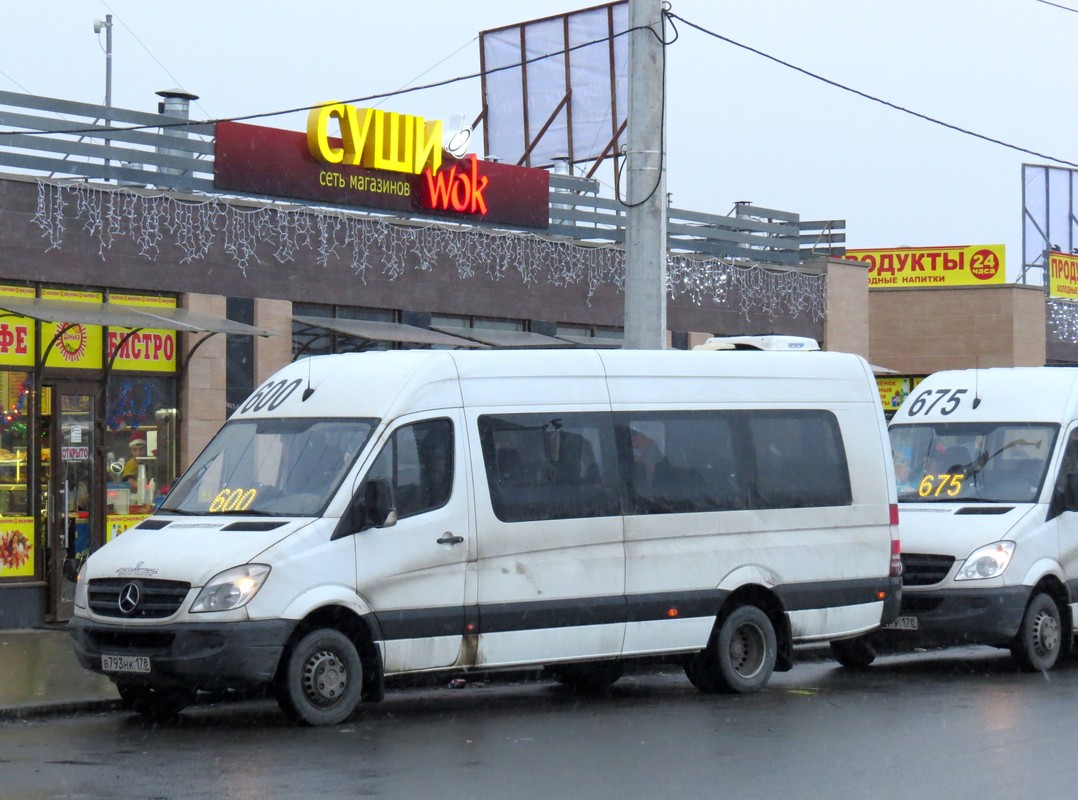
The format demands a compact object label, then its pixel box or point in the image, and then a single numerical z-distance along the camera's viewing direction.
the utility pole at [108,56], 41.54
